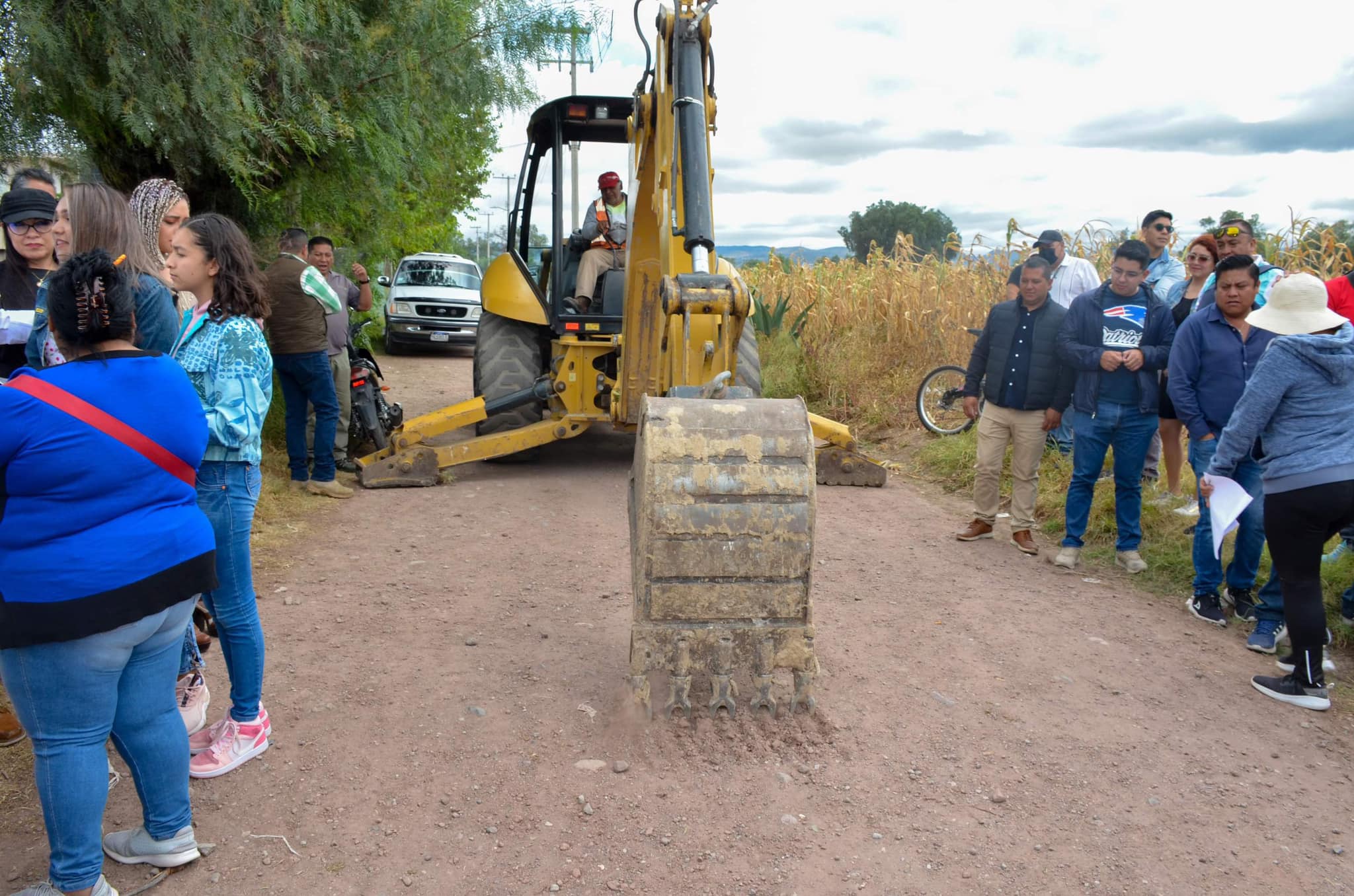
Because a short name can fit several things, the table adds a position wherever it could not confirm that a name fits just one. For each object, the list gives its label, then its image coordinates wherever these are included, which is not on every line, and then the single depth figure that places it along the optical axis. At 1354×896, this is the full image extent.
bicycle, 9.12
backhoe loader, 3.31
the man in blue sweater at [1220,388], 4.85
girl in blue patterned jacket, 2.99
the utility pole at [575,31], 7.41
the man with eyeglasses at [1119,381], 5.51
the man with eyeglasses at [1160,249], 6.97
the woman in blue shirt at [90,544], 2.29
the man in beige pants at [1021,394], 5.93
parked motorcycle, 7.83
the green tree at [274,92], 5.24
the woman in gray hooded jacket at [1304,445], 3.89
